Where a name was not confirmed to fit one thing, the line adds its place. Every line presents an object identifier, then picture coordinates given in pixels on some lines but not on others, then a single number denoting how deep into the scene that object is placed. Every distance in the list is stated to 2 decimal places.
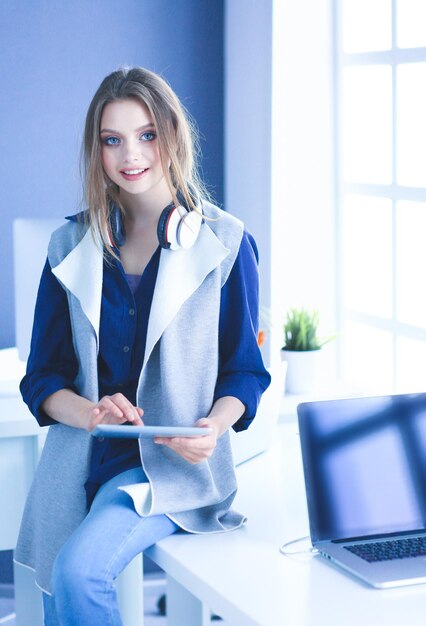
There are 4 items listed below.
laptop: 2.52
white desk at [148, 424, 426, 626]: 2.28
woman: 2.61
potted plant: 3.47
